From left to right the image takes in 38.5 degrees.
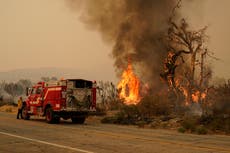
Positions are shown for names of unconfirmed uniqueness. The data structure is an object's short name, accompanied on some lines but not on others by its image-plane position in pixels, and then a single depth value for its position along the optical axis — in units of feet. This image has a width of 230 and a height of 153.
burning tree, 110.52
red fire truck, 63.93
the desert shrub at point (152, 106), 78.74
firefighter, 77.29
